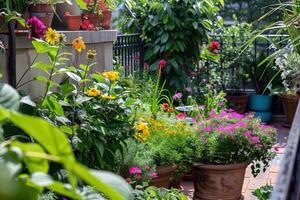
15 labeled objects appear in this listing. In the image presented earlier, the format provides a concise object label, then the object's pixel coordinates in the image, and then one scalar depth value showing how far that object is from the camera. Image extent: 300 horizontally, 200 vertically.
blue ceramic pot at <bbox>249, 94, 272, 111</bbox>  6.82
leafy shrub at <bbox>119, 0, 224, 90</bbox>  5.62
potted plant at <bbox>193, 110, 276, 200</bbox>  3.62
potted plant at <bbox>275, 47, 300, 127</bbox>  6.03
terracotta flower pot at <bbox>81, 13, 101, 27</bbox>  3.77
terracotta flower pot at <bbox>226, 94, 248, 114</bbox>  6.78
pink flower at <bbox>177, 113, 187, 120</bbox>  4.06
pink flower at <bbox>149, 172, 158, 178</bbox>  3.16
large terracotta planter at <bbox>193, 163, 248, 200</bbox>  3.63
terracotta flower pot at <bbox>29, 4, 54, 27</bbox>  3.05
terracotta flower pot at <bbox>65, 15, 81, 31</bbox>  3.54
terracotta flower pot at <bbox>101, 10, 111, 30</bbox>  3.99
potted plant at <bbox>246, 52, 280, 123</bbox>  6.83
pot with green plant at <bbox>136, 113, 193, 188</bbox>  3.47
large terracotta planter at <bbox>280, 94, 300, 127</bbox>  6.25
